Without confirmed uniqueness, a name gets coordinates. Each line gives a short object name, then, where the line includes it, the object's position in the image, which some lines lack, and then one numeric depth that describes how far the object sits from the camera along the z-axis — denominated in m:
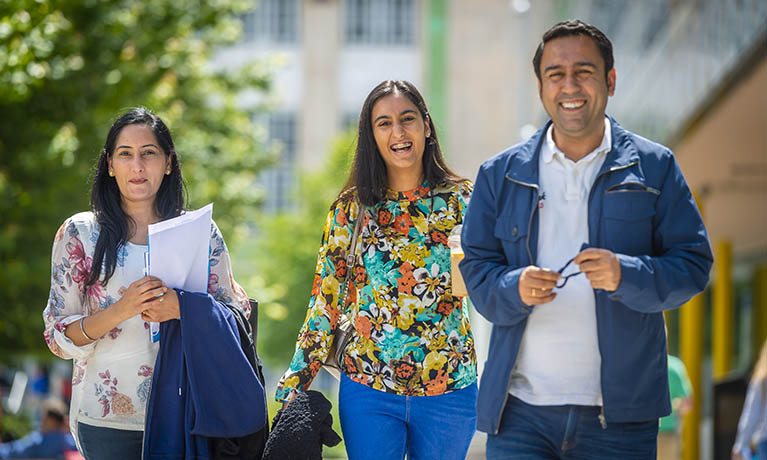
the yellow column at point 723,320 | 34.23
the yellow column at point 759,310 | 40.85
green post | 76.51
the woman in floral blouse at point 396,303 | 7.00
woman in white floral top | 6.57
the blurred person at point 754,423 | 11.34
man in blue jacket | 5.50
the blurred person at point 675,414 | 14.32
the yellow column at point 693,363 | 29.56
